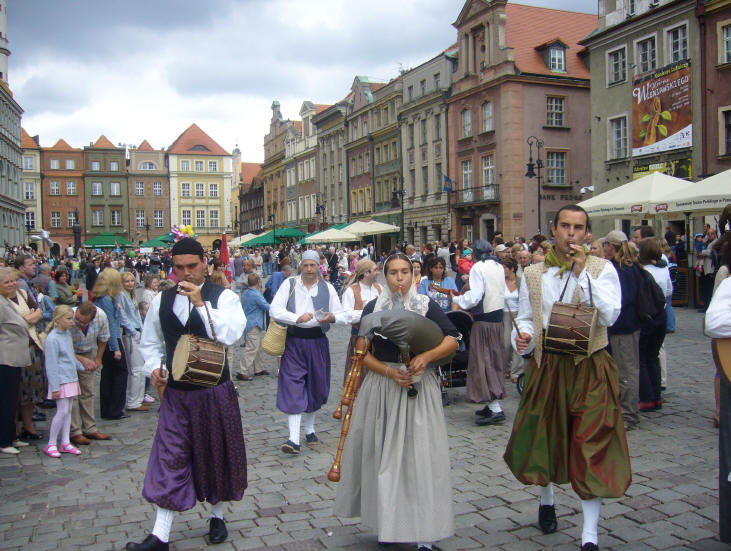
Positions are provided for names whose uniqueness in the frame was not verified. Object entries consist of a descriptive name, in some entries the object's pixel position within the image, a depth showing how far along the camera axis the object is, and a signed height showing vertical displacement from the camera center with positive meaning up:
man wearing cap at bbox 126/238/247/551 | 4.16 -0.89
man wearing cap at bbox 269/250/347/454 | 6.70 -0.66
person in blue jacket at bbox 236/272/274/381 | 10.97 -0.84
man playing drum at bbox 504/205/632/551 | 3.98 -0.79
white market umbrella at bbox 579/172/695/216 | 13.50 +1.56
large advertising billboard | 24.56 +6.12
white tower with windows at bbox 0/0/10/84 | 49.96 +17.83
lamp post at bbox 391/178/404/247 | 45.34 +5.23
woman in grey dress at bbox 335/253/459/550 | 3.87 -1.04
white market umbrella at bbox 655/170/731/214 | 11.94 +1.35
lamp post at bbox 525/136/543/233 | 29.39 +6.30
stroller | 8.30 -1.18
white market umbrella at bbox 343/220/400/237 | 31.22 +2.25
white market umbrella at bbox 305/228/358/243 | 30.83 +1.90
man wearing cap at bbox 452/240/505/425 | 7.49 -0.69
